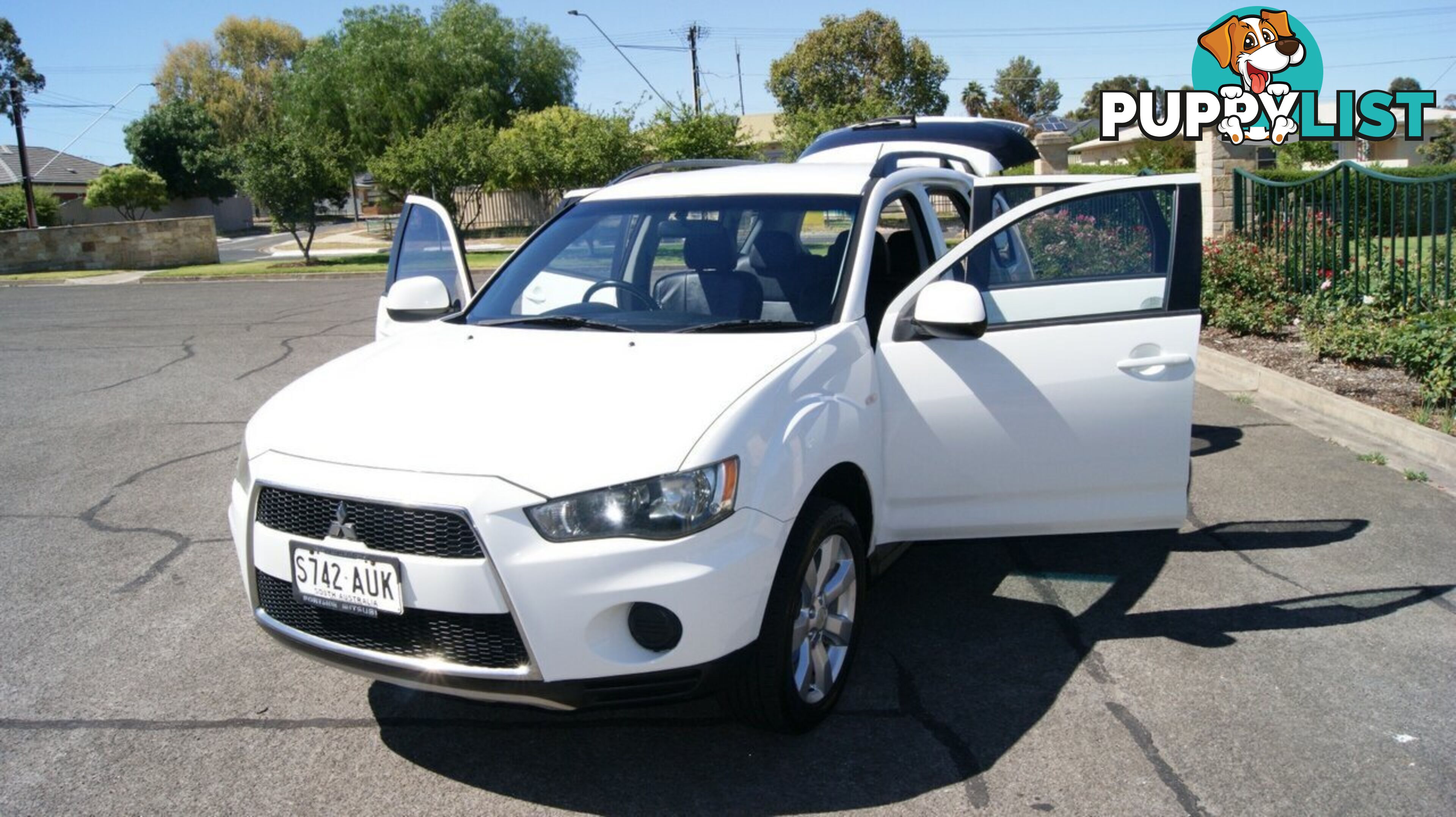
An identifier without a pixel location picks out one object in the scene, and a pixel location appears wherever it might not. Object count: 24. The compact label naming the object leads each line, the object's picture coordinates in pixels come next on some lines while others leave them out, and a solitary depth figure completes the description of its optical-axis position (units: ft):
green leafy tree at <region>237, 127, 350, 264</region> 95.86
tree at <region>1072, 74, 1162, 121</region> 336.70
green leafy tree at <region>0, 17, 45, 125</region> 188.65
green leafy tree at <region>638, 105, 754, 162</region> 102.53
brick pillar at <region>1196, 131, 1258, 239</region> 44.34
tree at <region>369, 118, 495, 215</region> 105.50
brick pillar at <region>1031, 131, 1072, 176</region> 73.92
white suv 10.13
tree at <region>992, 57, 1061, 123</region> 367.04
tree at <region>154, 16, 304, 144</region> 262.88
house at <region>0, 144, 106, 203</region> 205.98
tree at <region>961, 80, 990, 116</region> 302.66
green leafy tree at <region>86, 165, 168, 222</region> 180.04
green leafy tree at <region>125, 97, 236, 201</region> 220.02
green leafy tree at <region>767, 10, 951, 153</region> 205.57
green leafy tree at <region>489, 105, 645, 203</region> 109.91
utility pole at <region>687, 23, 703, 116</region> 181.47
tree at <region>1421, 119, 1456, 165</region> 139.13
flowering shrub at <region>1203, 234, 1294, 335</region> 35.45
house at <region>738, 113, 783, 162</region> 131.54
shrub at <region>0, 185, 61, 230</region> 145.18
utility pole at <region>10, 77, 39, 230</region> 126.72
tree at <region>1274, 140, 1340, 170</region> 122.93
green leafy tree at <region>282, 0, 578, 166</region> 148.56
